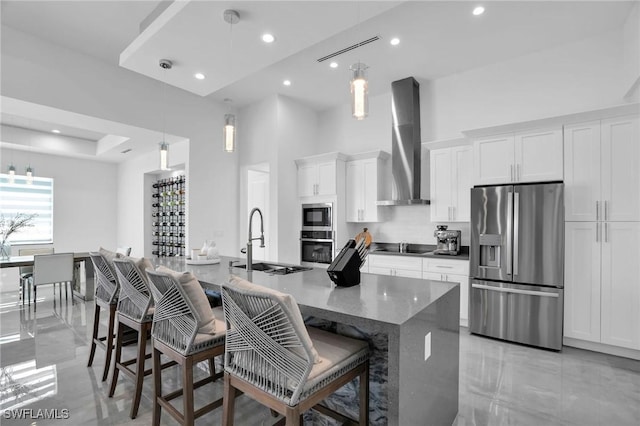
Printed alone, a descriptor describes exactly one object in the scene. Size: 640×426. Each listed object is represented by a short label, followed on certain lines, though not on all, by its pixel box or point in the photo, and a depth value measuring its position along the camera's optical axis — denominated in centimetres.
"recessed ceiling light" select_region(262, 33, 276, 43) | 275
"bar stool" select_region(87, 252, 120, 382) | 262
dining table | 462
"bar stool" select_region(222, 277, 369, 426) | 124
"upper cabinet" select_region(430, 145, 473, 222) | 415
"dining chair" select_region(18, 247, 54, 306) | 514
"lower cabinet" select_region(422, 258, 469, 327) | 389
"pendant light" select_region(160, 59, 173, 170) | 314
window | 630
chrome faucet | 269
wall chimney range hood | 461
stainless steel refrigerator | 330
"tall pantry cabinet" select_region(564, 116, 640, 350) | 304
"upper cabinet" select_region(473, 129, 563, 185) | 340
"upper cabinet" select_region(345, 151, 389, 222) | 491
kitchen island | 136
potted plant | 604
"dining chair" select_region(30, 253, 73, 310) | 470
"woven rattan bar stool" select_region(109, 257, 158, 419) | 216
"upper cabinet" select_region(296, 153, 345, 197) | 498
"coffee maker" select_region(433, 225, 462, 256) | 428
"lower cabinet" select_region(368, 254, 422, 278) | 427
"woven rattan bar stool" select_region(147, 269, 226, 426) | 172
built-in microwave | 501
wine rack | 594
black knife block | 199
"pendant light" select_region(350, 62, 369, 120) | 205
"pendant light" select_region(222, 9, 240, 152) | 284
